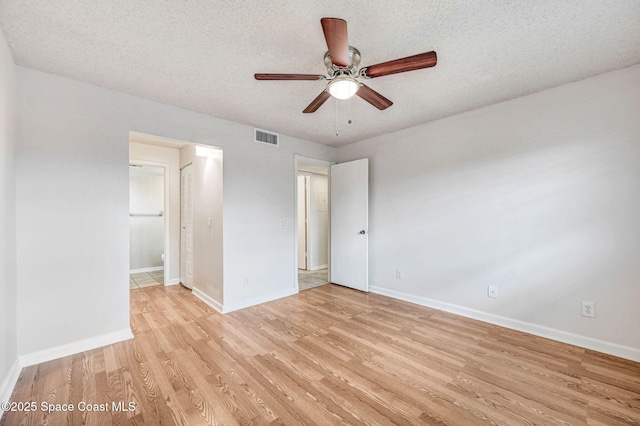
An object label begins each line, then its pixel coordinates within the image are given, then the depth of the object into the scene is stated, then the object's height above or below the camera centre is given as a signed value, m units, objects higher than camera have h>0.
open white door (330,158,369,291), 4.04 -0.18
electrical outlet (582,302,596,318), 2.32 -0.88
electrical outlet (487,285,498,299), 2.85 -0.88
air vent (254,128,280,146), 3.55 +1.08
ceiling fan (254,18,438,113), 1.36 +0.92
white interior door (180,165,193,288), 4.15 -0.21
